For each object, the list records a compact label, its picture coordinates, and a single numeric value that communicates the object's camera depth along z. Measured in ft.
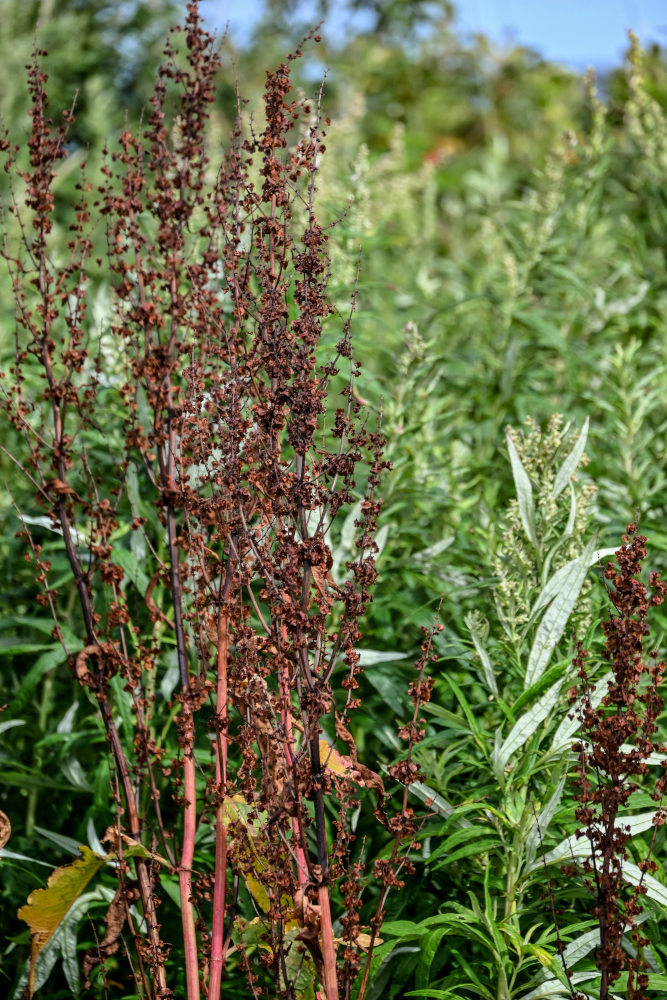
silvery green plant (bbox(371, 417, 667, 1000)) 6.93
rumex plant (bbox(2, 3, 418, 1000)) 6.49
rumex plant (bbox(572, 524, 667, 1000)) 6.41
